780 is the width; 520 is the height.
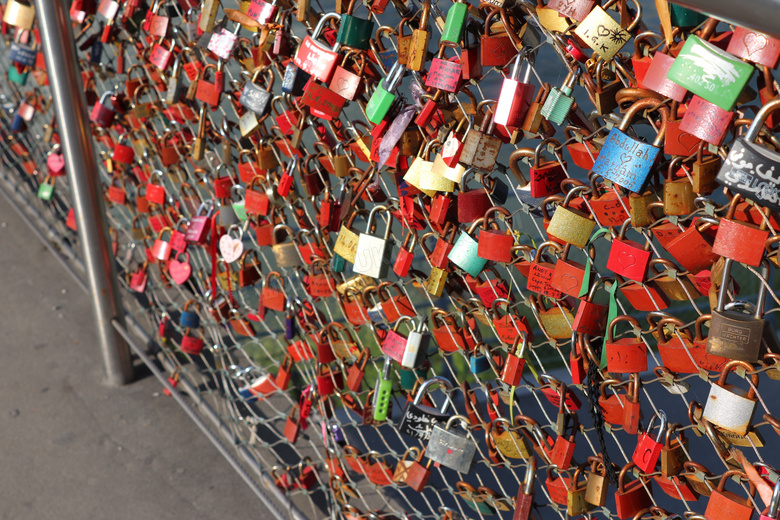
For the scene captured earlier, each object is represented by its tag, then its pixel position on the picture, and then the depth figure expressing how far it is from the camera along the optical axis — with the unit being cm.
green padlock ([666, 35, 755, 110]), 60
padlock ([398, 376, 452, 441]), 113
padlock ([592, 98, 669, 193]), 69
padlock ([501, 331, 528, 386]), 100
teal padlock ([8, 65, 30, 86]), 236
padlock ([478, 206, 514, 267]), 92
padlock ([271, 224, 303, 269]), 132
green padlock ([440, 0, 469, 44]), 81
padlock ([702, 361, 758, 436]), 73
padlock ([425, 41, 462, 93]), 86
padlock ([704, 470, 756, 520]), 78
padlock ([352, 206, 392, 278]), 107
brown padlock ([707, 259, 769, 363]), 68
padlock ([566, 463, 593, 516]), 100
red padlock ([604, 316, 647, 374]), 82
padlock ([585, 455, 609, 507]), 98
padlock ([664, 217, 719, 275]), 72
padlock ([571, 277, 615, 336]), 84
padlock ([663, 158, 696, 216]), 71
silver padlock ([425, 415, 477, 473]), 109
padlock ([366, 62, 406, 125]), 95
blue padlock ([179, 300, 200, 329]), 181
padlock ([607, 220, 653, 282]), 77
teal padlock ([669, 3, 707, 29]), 66
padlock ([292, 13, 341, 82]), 100
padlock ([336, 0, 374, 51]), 97
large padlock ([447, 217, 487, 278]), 96
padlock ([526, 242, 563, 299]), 89
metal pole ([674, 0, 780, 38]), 45
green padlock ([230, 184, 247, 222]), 142
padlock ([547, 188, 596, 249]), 81
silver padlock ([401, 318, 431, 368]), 111
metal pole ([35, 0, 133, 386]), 160
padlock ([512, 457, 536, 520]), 103
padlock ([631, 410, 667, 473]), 86
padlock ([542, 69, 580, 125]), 75
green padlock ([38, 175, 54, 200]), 246
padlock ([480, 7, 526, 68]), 81
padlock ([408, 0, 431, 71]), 87
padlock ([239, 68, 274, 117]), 119
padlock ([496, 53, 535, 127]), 80
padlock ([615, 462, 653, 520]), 93
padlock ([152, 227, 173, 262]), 178
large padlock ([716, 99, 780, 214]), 59
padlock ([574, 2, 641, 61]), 69
